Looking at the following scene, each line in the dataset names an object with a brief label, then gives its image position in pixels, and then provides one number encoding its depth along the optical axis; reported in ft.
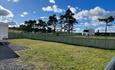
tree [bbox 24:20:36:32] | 124.64
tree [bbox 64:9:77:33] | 100.55
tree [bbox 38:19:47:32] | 119.62
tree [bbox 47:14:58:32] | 109.22
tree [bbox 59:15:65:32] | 104.33
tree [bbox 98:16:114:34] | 84.12
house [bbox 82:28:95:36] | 78.10
